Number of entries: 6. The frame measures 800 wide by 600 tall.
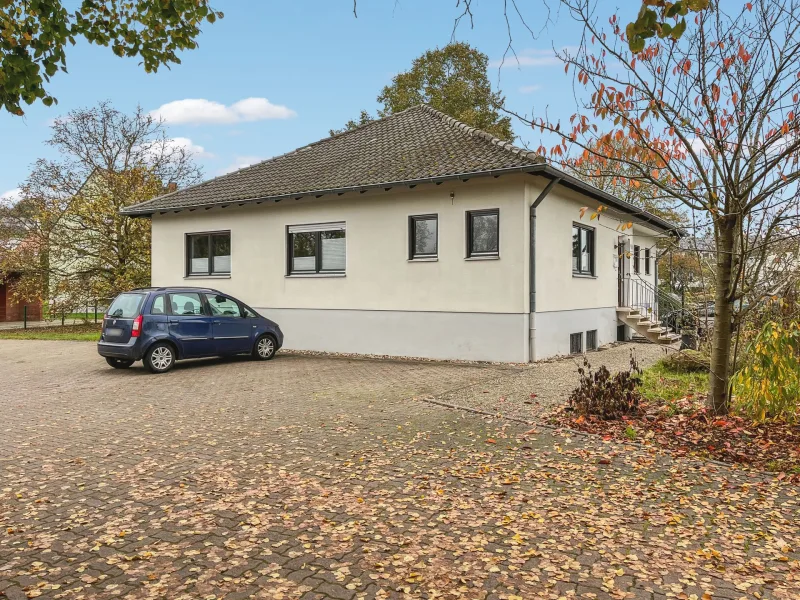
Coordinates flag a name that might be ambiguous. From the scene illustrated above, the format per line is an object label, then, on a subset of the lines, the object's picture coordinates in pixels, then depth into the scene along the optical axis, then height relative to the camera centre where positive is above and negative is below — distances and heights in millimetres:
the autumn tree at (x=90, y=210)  25500 +3679
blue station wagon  11867 -609
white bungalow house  13266 +1351
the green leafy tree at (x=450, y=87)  34281 +12331
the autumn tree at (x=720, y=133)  6191 +1747
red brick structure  34469 -685
